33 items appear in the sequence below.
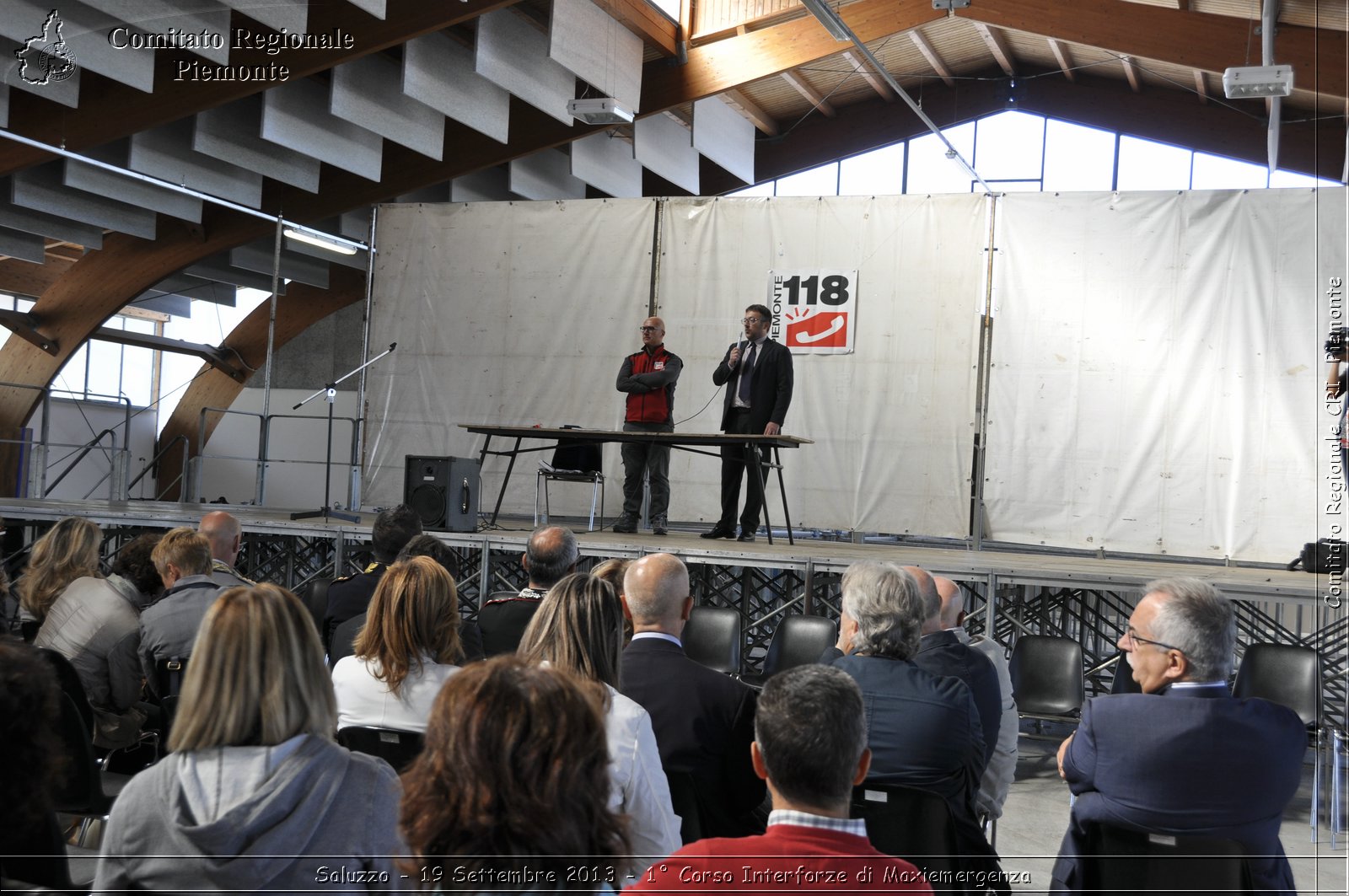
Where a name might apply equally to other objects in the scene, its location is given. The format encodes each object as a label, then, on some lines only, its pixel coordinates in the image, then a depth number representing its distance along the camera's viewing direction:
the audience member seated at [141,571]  3.86
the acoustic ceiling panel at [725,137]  12.20
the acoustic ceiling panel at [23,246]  12.95
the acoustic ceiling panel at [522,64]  9.13
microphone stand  8.40
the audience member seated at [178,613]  3.29
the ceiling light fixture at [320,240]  10.59
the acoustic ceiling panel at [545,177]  12.30
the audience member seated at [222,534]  4.36
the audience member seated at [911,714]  2.40
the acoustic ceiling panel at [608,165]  11.78
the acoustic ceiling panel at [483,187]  12.50
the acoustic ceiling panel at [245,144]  9.93
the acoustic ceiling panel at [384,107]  9.37
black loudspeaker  7.39
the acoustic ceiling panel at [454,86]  9.27
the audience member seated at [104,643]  3.52
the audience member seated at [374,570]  4.09
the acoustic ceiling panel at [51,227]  12.16
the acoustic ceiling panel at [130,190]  10.67
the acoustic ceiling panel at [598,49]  9.06
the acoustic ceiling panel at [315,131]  9.48
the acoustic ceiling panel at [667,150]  11.94
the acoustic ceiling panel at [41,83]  8.34
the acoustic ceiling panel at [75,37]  7.65
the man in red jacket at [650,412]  7.69
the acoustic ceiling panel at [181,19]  7.58
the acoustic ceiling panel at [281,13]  7.92
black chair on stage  8.74
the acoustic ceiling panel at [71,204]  11.18
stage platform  6.08
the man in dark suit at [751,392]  7.52
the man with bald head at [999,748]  3.07
